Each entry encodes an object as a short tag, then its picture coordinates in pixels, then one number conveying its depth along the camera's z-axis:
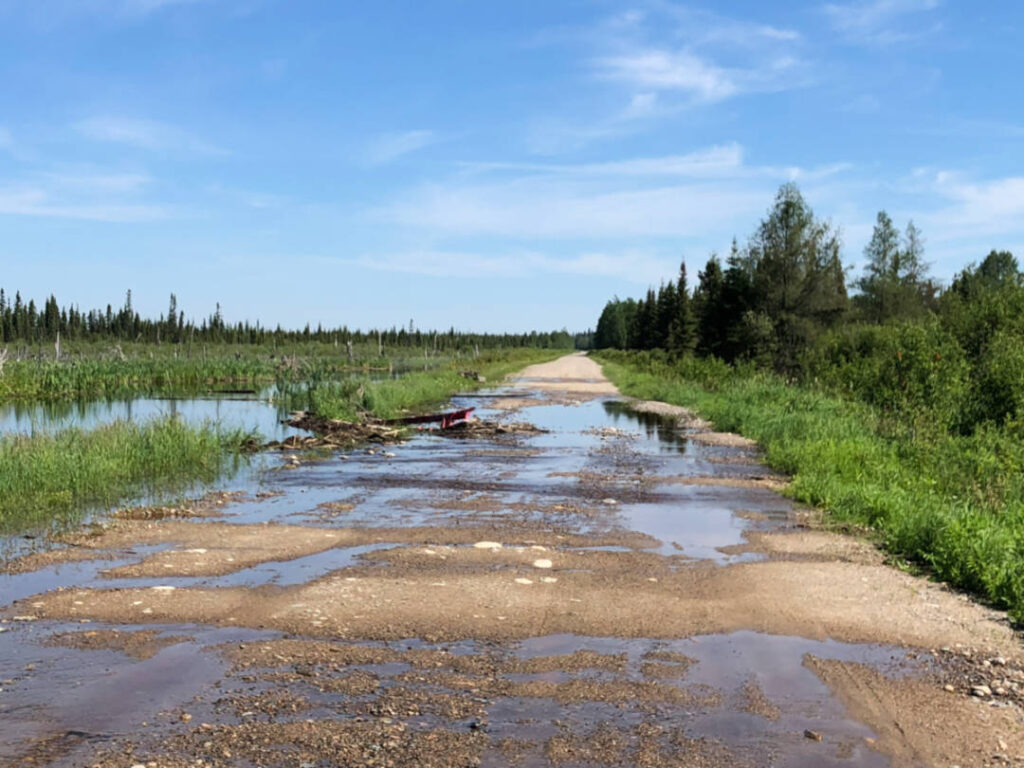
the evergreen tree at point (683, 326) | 66.06
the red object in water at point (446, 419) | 23.55
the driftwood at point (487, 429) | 22.55
